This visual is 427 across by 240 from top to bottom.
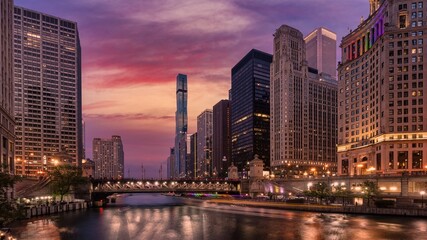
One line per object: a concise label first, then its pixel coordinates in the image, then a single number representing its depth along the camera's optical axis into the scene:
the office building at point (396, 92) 154.00
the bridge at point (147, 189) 168.69
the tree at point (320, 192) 140.75
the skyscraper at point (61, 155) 176.20
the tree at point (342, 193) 137.75
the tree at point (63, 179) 134.75
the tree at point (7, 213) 52.34
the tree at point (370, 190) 127.05
